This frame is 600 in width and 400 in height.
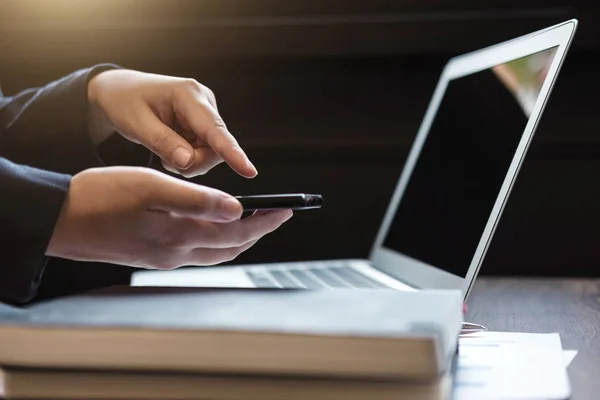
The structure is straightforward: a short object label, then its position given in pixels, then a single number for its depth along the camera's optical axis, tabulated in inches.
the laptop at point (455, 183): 28.5
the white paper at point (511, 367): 18.0
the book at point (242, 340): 14.6
